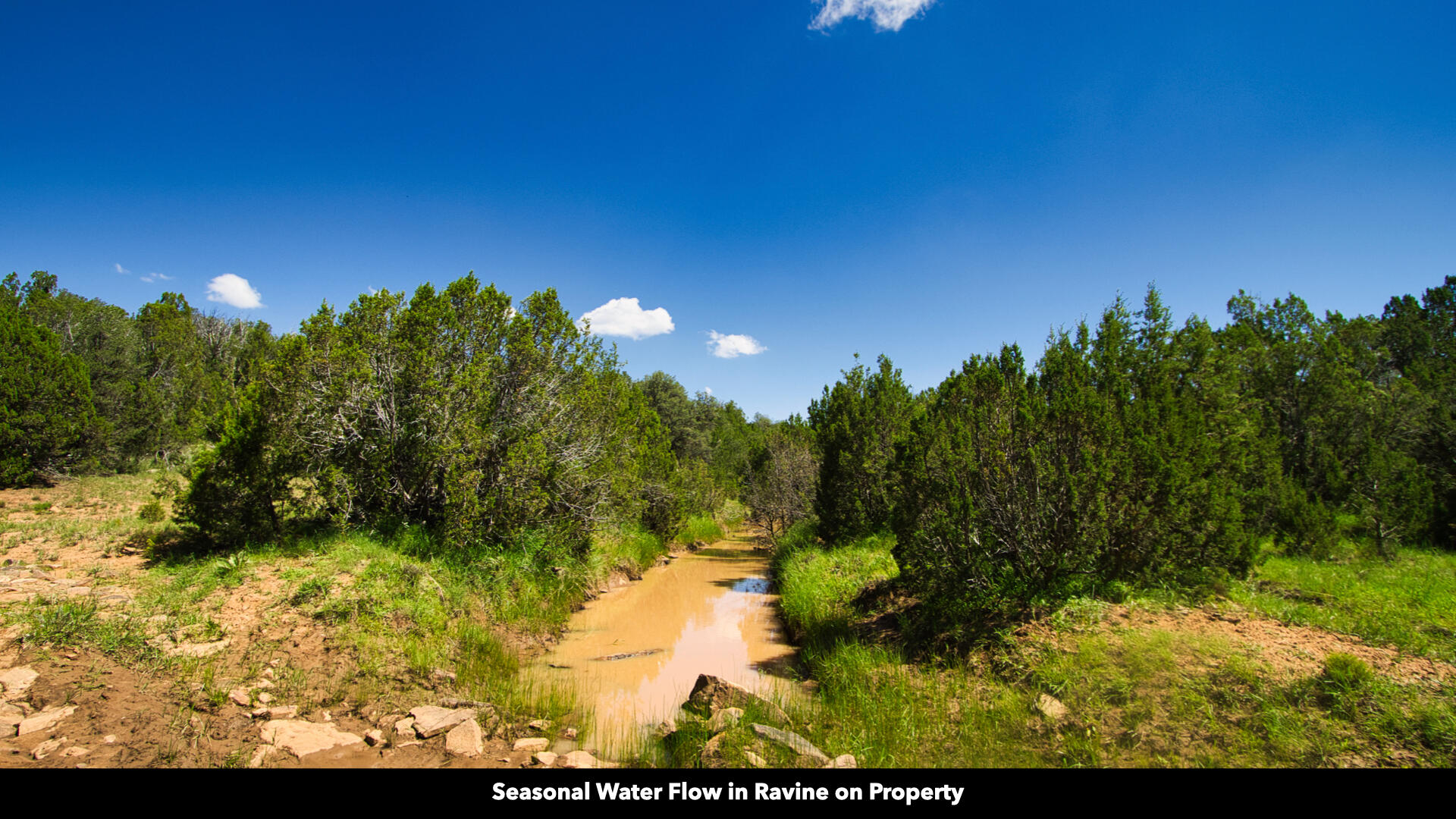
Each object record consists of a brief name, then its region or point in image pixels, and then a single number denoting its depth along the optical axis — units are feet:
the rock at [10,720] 14.01
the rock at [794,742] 18.10
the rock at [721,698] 23.25
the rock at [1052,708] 18.69
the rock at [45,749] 13.33
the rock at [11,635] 18.16
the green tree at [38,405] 51.06
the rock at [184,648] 20.36
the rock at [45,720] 14.33
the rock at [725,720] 21.30
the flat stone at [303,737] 17.34
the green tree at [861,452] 55.21
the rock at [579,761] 18.90
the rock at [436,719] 20.18
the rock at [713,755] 18.71
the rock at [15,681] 15.62
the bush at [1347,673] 16.21
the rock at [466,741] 19.17
